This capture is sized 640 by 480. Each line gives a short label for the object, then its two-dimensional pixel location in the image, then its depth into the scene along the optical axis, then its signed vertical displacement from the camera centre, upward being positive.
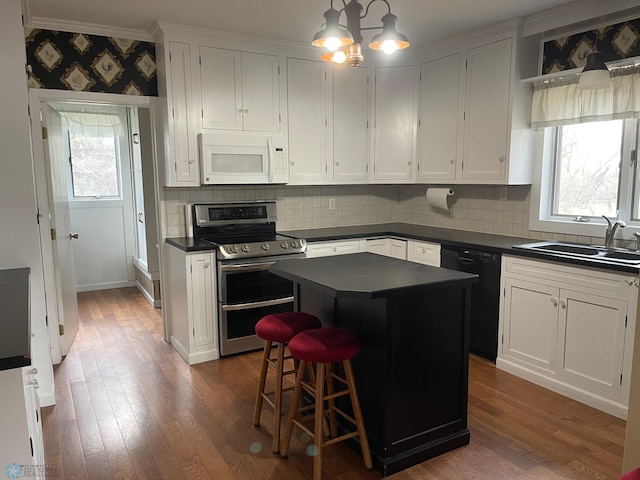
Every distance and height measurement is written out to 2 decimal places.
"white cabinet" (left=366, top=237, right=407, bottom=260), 4.34 -0.57
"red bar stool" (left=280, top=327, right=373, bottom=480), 2.19 -0.90
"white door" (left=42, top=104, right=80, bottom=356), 3.64 -0.33
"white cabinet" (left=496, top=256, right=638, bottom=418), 2.75 -0.91
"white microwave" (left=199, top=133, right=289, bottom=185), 3.85 +0.22
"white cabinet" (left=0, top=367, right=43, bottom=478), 1.35 -0.68
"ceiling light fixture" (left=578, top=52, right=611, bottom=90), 2.82 +0.65
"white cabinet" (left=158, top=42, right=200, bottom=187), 3.71 +0.56
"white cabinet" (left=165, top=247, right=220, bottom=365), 3.63 -0.92
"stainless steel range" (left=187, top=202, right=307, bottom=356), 3.68 -0.69
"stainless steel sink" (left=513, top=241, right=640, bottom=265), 2.90 -0.45
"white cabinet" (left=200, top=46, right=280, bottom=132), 3.86 +0.79
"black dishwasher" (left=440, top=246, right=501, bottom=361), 3.47 -0.82
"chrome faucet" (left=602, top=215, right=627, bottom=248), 3.21 -0.32
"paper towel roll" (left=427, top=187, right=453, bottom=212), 4.51 -0.11
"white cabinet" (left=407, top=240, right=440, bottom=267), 3.94 -0.57
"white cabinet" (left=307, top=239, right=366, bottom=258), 4.14 -0.55
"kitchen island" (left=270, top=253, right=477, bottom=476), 2.25 -0.83
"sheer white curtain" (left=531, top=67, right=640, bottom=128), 3.12 +0.58
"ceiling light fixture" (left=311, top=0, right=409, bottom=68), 2.00 +0.63
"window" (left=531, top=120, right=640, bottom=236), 3.28 +0.04
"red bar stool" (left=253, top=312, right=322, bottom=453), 2.47 -0.79
